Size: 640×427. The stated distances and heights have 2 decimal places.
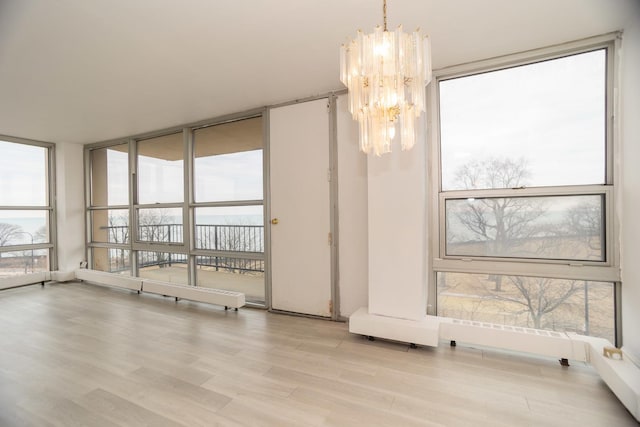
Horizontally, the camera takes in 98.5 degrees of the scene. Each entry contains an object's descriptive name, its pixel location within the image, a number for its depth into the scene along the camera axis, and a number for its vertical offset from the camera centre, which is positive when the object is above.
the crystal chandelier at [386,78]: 1.43 +0.70
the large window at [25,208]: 4.79 +0.08
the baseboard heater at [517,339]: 1.76 -1.10
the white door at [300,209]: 3.34 +0.01
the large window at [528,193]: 2.36 +0.14
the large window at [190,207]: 4.01 +0.06
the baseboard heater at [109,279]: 4.48 -1.17
